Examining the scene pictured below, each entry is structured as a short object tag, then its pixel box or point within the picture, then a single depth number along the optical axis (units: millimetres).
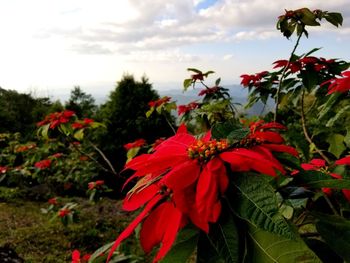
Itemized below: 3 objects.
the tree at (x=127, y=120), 6285
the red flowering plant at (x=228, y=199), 469
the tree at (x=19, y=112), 8852
